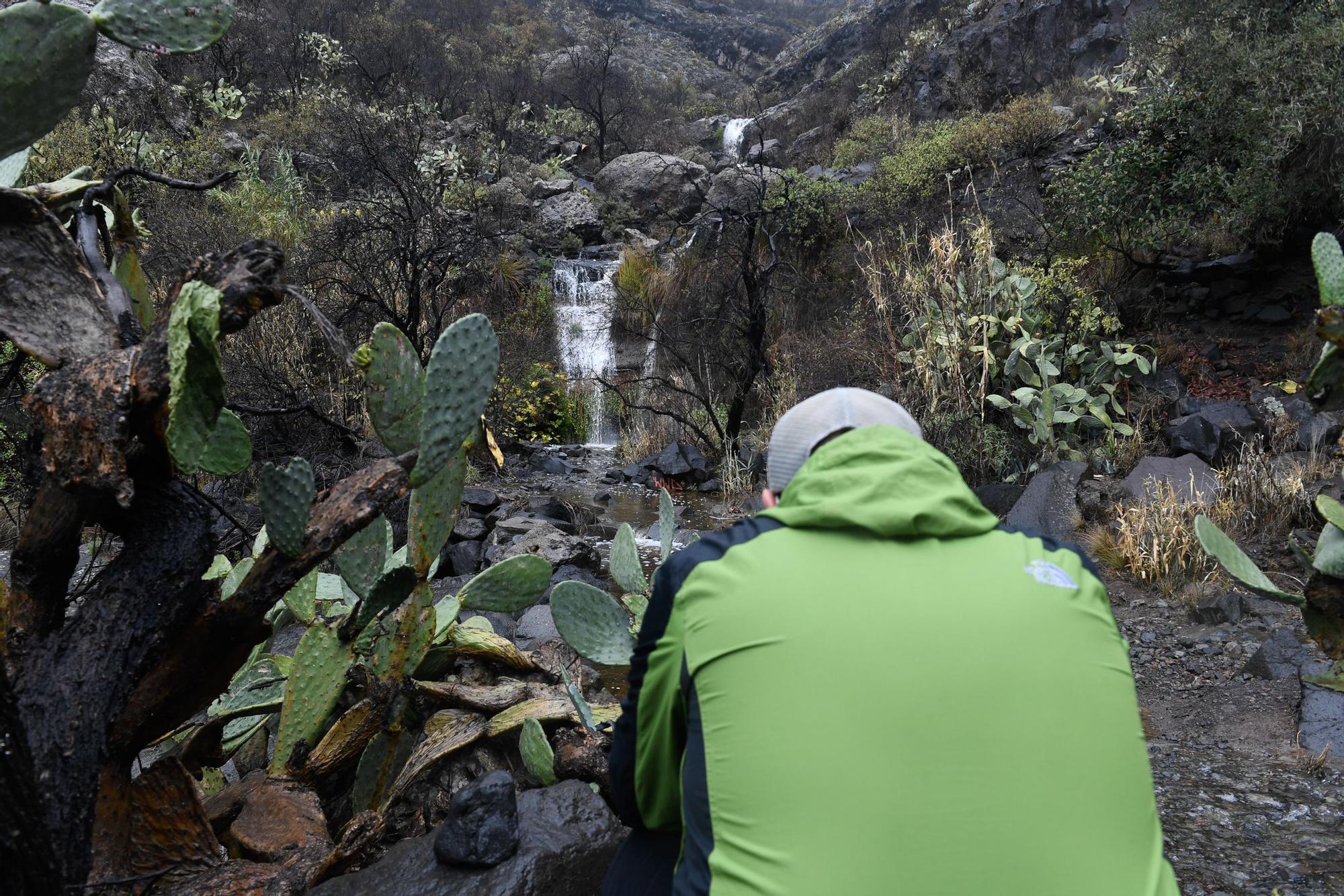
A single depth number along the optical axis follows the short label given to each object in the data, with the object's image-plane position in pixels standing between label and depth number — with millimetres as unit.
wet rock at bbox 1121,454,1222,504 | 5766
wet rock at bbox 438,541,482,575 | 6074
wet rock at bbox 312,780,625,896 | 1854
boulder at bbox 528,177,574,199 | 17438
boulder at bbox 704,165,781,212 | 13471
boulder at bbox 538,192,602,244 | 16391
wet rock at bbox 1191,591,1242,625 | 4633
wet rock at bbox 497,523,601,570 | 5867
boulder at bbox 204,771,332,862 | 1962
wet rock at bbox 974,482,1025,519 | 6383
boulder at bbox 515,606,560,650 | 4406
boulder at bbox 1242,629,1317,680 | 3929
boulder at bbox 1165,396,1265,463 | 6379
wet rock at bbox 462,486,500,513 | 7277
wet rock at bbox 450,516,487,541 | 6461
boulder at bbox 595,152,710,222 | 17797
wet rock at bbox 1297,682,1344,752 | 3287
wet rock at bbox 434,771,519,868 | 1892
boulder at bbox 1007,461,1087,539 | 5953
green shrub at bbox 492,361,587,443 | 10422
